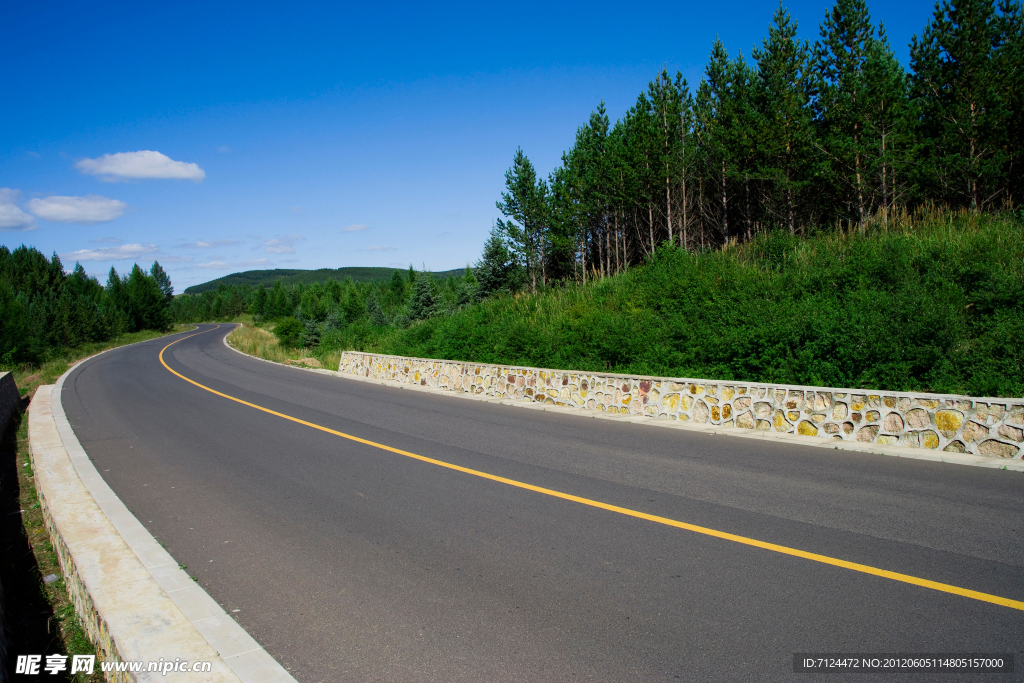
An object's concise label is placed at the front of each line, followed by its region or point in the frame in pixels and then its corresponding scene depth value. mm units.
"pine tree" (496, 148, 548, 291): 40188
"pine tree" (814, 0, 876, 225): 23328
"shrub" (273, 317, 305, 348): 51609
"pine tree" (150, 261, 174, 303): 151125
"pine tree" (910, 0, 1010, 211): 19406
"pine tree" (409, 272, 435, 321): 38500
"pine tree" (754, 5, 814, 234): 26875
